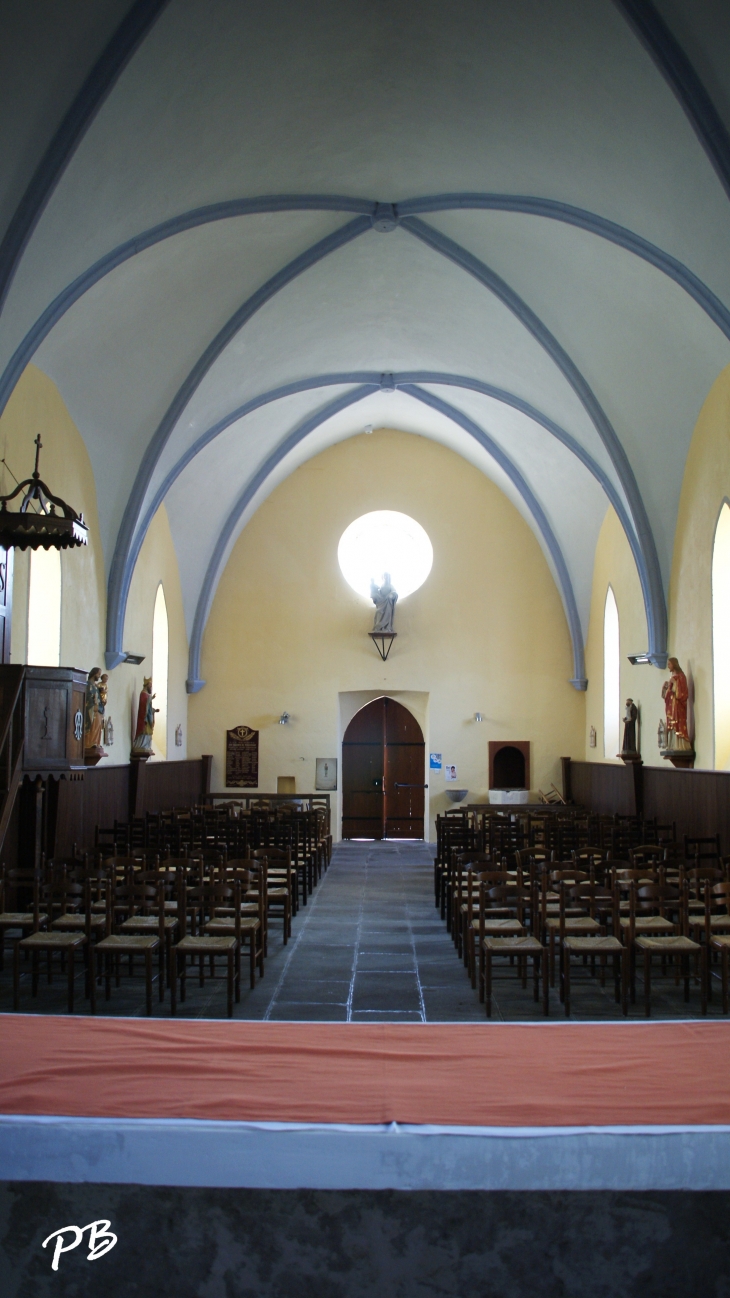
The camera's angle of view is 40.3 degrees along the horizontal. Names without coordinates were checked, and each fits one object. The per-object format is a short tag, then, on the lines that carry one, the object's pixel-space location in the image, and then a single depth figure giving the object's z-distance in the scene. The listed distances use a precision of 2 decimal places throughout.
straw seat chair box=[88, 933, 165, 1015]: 7.31
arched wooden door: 22.78
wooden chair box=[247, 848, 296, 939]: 9.99
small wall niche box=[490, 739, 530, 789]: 21.98
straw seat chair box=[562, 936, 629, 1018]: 7.37
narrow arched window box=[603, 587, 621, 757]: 19.86
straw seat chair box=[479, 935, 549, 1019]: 7.52
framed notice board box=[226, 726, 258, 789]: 22.17
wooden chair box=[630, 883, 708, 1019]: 7.39
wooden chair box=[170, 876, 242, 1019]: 7.41
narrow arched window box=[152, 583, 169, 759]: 20.00
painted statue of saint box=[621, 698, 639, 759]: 17.22
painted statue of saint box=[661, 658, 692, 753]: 14.60
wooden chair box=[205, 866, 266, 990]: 7.84
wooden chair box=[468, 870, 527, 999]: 7.90
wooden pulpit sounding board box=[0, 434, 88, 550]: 9.55
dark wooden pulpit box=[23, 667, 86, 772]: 10.15
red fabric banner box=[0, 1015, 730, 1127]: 2.76
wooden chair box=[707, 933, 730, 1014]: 7.33
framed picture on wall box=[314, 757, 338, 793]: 22.11
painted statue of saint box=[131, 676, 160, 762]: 17.28
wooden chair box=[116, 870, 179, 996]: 7.91
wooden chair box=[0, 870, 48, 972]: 8.00
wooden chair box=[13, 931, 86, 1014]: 7.28
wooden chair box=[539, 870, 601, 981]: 7.66
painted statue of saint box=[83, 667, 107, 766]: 14.39
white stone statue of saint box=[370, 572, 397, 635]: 21.67
